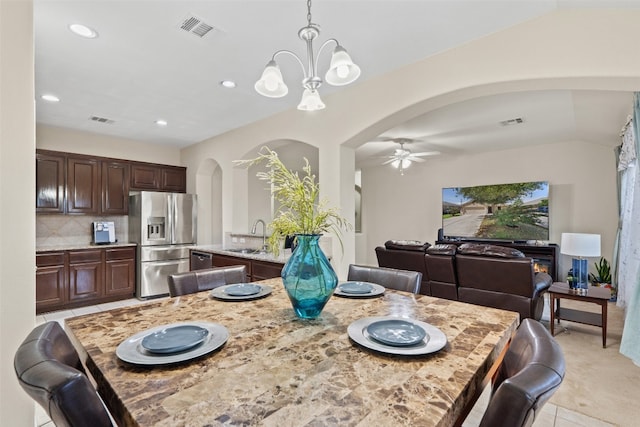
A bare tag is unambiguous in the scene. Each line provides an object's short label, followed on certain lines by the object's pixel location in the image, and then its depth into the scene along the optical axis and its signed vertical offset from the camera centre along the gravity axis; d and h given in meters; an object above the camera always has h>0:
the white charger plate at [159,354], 0.86 -0.41
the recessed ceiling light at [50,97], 3.35 +1.35
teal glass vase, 1.26 -0.27
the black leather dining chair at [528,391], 0.62 -0.38
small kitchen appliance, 4.81 -0.26
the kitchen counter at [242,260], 3.25 -0.53
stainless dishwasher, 4.20 -0.63
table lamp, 3.20 -0.39
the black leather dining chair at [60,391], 0.62 -0.36
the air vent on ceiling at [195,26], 2.04 +1.33
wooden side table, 2.92 -0.88
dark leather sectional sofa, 3.10 -0.68
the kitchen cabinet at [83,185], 4.52 +0.48
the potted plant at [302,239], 1.27 -0.10
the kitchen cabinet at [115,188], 4.85 +0.47
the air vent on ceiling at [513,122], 4.16 +1.30
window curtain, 2.24 -0.32
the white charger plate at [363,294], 1.64 -0.43
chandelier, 1.58 +0.78
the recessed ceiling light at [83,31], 2.12 +1.33
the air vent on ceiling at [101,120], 4.09 +1.34
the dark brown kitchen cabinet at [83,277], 4.06 -0.87
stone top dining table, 0.66 -0.43
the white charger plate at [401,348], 0.94 -0.42
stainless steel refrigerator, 4.78 -0.31
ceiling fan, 5.17 +1.09
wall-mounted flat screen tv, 5.59 +0.04
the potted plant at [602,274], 4.82 -0.98
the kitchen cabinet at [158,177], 5.19 +0.70
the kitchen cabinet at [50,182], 4.23 +0.50
